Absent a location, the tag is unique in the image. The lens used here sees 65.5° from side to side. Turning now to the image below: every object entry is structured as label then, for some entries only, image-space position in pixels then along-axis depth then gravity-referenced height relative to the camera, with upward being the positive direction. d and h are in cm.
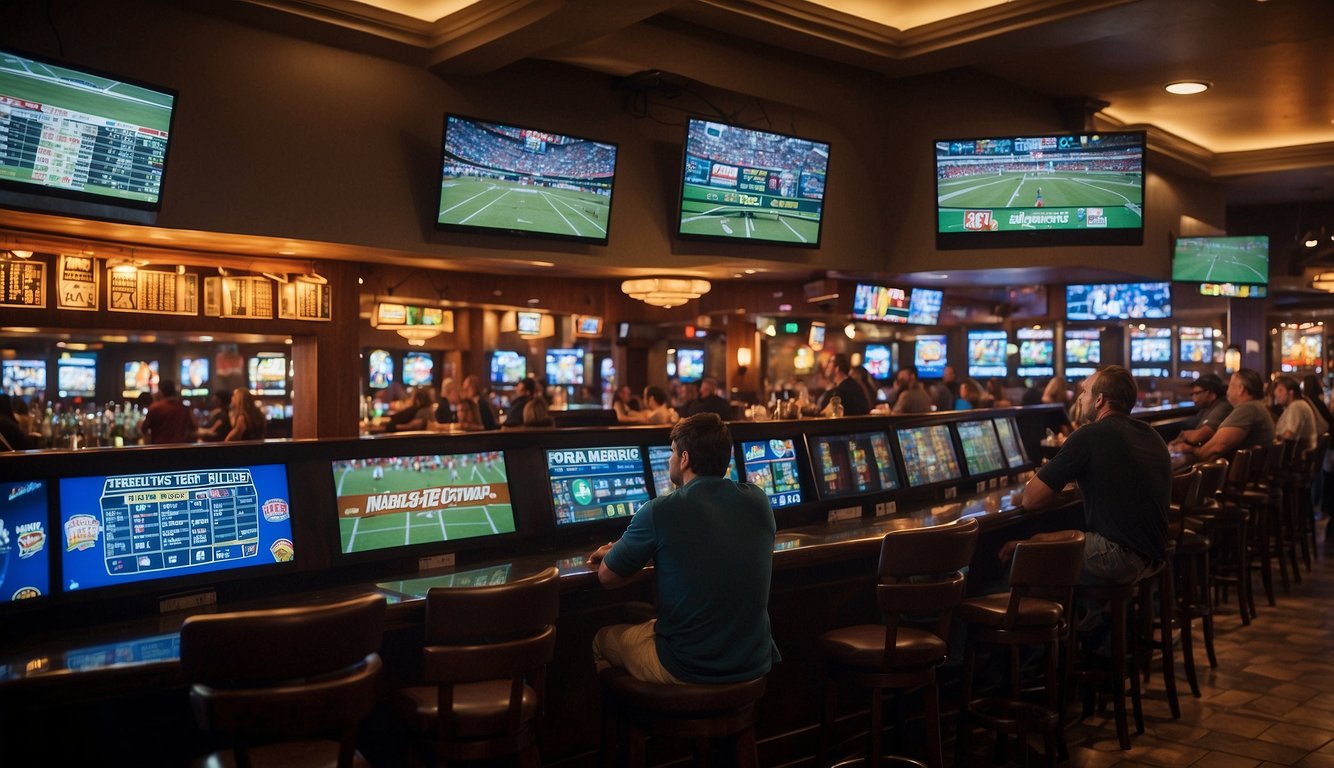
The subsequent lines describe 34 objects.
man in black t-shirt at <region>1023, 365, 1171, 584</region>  432 -50
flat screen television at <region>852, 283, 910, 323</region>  1042 +64
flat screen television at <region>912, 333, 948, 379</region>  1728 +17
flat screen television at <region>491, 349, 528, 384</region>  1677 -1
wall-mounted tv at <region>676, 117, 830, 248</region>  768 +139
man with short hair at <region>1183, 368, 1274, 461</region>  727 -42
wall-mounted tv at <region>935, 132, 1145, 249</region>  802 +139
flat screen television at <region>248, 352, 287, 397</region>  1510 -11
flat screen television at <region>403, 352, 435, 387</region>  1594 -6
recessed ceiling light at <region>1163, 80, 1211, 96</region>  916 +249
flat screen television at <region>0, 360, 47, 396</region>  1378 -13
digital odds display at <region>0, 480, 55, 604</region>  283 -49
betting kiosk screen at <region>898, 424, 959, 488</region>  590 -52
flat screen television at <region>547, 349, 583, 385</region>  1766 -2
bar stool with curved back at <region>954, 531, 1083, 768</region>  391 -100
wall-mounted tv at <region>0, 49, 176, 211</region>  492 +117
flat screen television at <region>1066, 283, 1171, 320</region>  1084 +69
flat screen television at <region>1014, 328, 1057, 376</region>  1575 +20
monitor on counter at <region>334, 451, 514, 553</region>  360 -49
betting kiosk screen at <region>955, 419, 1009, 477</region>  653 -53
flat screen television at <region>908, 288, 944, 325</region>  1114 +66
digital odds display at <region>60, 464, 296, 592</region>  299 -49
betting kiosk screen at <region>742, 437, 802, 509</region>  490 -49
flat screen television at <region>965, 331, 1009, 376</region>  1617 +21
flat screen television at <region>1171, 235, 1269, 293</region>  1077 +111
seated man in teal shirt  307 -63
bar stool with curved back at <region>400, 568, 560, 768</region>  270 -79
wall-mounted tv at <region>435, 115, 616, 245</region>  678 +126
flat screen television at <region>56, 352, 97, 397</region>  1436 -12
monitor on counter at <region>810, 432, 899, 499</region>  524 -52
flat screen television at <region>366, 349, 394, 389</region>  1560 -4
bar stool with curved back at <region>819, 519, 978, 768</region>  361 -98
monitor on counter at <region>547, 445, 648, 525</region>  420 -49
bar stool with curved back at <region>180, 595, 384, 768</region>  228 -69
